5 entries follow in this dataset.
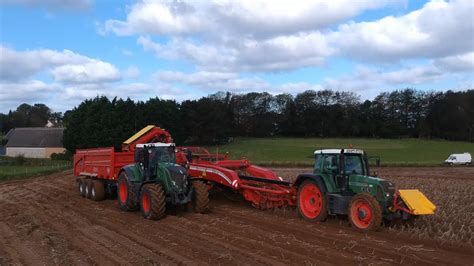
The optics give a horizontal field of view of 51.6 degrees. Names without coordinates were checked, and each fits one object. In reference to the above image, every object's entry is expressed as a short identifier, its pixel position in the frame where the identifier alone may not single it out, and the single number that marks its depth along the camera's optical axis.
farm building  89.25
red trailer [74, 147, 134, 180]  17.78
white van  54.59
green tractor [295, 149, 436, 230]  11.44
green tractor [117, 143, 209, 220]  13.54
